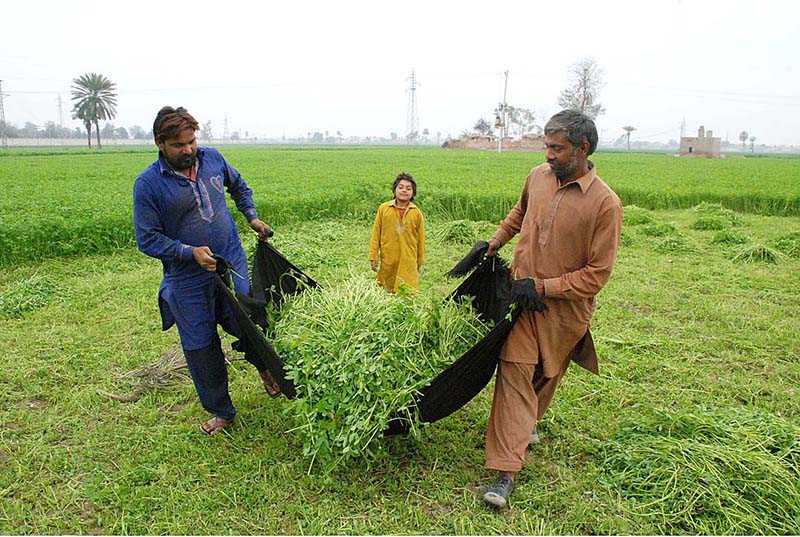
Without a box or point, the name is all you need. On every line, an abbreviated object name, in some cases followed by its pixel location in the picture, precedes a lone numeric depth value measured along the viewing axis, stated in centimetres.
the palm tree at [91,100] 6638
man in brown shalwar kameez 254
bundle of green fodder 264
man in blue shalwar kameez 285
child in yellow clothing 455
